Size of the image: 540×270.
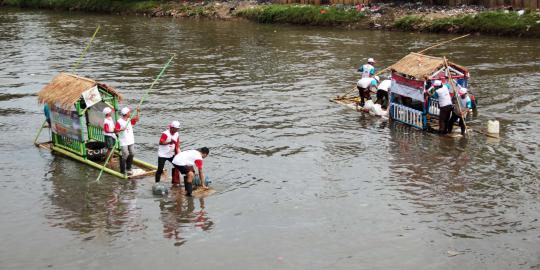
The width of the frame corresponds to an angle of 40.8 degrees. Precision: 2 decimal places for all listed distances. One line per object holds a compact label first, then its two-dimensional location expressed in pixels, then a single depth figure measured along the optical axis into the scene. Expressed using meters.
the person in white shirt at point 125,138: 18.28
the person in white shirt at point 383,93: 25.55
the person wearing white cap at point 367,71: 26.25
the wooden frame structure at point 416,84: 22.59
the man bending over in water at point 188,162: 16.95
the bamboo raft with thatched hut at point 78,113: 19.11
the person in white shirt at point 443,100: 21.72
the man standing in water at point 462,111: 21.91
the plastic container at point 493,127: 21.94
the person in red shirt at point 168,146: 17.33
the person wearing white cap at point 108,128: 18.72
